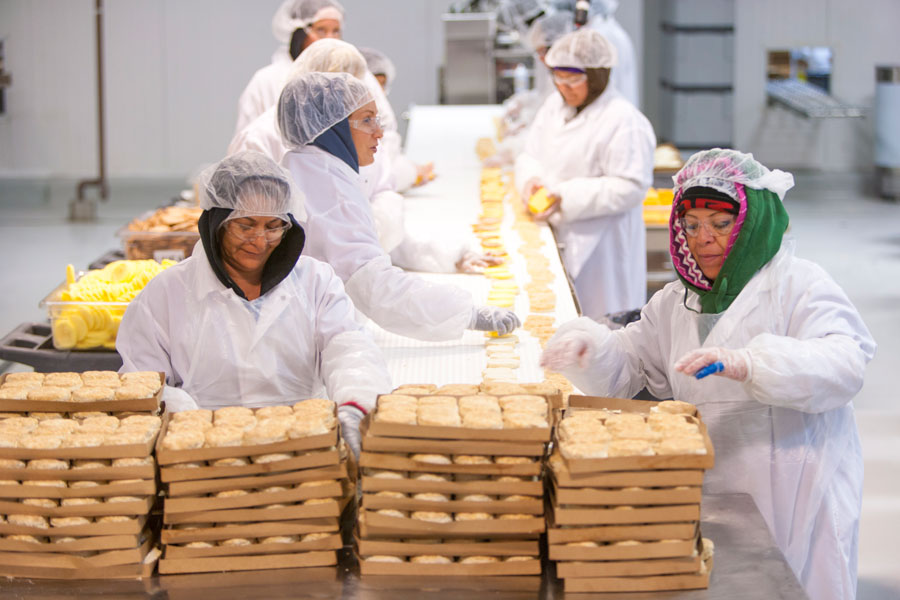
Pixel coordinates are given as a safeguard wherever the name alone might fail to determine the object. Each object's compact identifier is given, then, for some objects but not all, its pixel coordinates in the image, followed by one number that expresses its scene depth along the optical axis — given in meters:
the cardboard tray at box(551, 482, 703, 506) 3.61
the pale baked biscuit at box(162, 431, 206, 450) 3.67
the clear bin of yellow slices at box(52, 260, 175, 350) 5.62
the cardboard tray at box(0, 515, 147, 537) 3.67
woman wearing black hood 4.32
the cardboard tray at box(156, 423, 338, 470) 3.66
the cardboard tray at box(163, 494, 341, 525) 3.69
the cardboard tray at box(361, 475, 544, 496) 3.65
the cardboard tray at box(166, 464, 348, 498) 3.68
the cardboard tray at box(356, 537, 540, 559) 3.68
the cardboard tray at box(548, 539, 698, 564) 3.63
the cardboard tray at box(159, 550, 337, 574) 3.71
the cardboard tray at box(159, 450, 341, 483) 3.67
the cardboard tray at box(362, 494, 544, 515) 3.66
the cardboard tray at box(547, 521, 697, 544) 3.63
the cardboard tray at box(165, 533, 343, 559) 3.70
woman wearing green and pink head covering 4.15
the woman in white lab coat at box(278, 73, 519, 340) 4.93
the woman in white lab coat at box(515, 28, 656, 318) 7.29
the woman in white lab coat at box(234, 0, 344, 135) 8.10
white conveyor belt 4.96
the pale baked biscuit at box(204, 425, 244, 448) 3.67
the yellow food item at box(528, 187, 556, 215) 7.54
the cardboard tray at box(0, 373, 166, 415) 3.87
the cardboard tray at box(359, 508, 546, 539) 3.66
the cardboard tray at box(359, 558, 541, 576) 3.68
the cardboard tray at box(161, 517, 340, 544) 3.70
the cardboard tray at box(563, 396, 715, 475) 3.59
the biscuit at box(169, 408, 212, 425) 3.79
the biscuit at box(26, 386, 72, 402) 3.88
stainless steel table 3.64
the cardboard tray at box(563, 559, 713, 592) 3.64
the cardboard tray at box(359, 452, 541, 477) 3.65
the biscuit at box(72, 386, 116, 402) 3.87
